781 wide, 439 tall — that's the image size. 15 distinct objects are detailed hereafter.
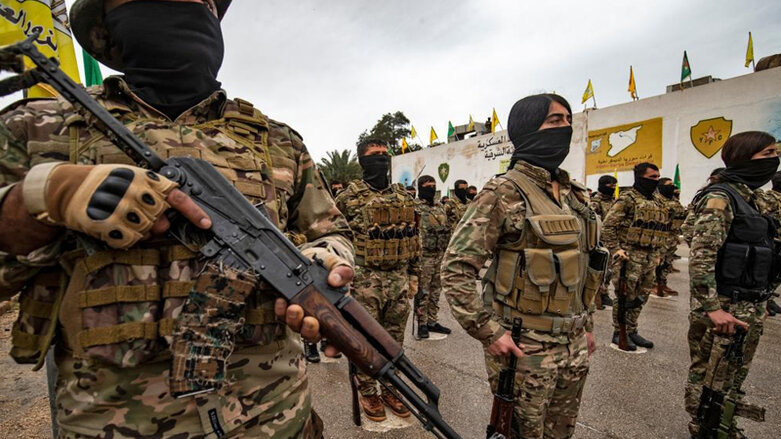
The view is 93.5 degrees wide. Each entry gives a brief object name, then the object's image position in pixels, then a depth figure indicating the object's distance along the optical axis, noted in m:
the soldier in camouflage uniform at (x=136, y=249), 0.93
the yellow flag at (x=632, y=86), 14.88
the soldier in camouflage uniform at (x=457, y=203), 7.86
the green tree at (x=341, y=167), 24.16
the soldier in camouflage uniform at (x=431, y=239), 5.46
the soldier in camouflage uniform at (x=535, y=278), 1.89
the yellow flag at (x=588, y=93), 15.95
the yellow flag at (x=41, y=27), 2.53
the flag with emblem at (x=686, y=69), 12.93
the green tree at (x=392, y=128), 43.97
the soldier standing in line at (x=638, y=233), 4.84
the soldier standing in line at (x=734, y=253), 2.64
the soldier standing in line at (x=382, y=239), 3.64
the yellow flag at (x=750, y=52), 11.64
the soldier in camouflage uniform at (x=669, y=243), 6.39
